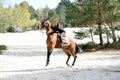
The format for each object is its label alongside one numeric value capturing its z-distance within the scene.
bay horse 20.08
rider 20.45
